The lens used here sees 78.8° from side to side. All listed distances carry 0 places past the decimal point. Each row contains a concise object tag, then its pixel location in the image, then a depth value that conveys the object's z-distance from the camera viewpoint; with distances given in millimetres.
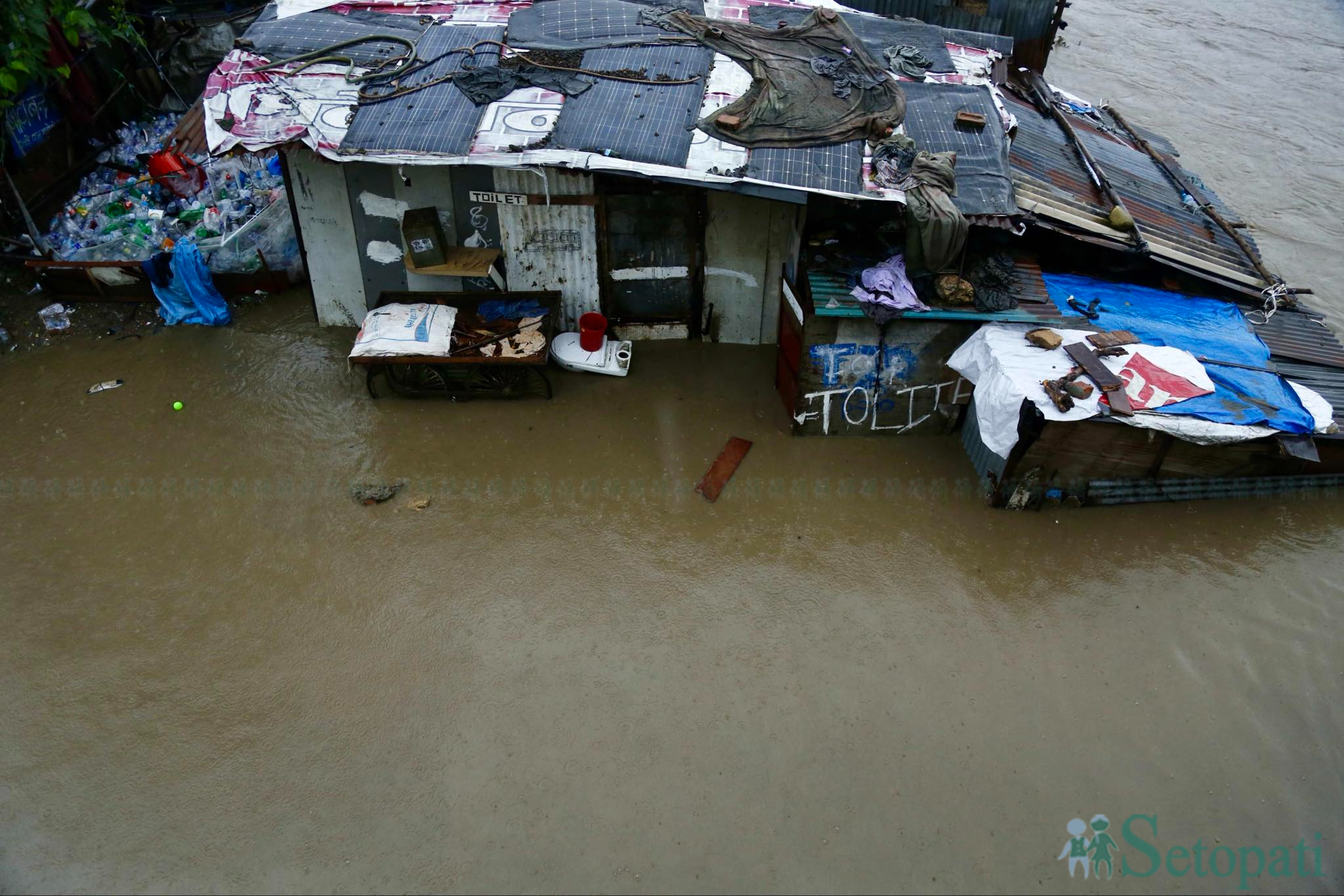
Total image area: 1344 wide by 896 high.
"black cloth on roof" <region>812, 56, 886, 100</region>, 8648
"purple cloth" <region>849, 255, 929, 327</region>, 7789
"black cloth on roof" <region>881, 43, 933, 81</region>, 9039
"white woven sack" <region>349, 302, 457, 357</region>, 8672
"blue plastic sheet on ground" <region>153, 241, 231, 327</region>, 9844
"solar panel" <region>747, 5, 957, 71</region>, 9359
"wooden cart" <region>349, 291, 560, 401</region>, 9062
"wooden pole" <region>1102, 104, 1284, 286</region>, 9375
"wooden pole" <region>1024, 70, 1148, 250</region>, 8781
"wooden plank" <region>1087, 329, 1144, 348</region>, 7766
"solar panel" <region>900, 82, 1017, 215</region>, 7879
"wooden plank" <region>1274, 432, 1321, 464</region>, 7391
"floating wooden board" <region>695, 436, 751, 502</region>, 8273
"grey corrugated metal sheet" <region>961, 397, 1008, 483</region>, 8078
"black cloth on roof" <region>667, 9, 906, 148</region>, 8102
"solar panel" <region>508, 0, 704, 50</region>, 8969
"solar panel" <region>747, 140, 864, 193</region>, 7707
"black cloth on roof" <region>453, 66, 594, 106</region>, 8344
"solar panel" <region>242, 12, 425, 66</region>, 8766
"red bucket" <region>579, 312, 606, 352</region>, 9297
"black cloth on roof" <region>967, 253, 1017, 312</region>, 8008
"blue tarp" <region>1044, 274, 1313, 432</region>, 7387
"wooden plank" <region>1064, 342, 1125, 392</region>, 7320
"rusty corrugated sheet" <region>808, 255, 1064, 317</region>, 8000
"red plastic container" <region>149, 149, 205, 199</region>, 10828
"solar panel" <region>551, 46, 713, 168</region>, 7820
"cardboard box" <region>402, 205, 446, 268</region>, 8836
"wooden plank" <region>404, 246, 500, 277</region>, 8914
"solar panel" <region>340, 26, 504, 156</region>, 7855
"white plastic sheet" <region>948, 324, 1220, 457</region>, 7254
